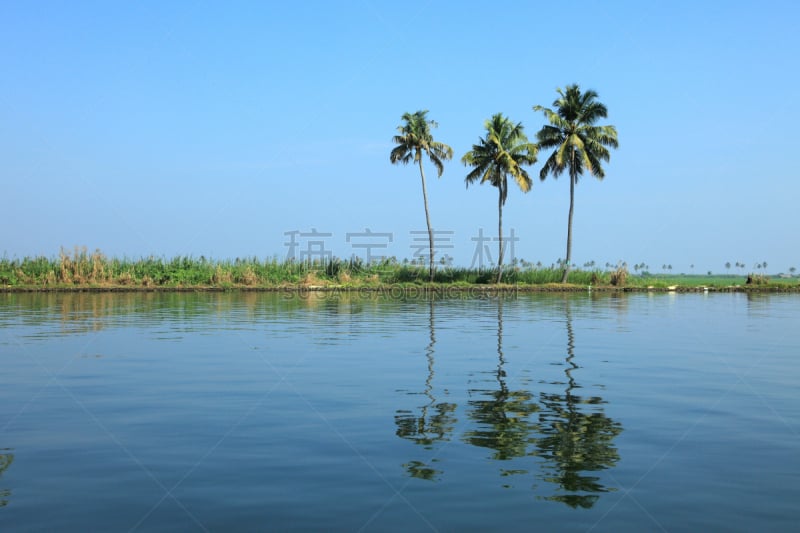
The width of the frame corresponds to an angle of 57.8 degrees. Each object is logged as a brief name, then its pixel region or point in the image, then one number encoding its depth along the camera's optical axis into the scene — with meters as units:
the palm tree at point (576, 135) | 63.19
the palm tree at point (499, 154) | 65.38
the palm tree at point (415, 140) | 67.00
